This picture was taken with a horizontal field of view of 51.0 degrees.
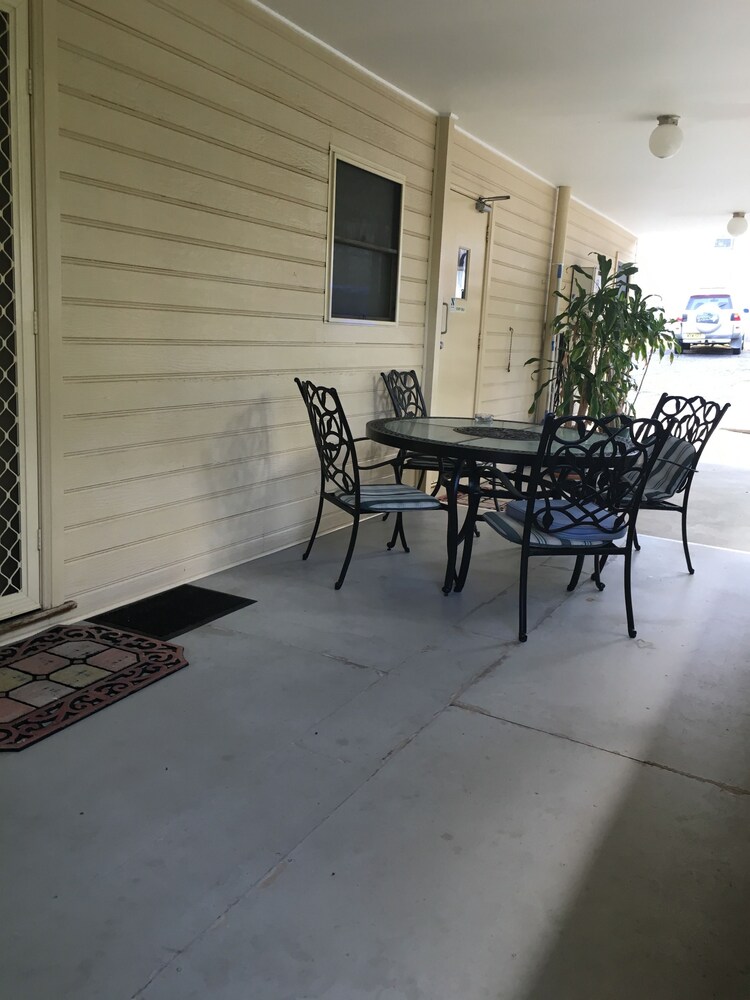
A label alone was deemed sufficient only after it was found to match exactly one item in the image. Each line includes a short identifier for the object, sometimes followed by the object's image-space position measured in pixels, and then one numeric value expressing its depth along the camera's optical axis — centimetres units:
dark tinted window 417
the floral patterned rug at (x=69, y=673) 221
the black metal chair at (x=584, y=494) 295
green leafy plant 650
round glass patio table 319
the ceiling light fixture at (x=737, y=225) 748
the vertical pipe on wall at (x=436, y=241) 489
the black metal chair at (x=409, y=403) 430
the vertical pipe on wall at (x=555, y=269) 691
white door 524
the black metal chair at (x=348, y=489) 343
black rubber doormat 291
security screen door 245
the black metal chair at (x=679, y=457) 389
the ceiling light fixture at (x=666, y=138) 453
